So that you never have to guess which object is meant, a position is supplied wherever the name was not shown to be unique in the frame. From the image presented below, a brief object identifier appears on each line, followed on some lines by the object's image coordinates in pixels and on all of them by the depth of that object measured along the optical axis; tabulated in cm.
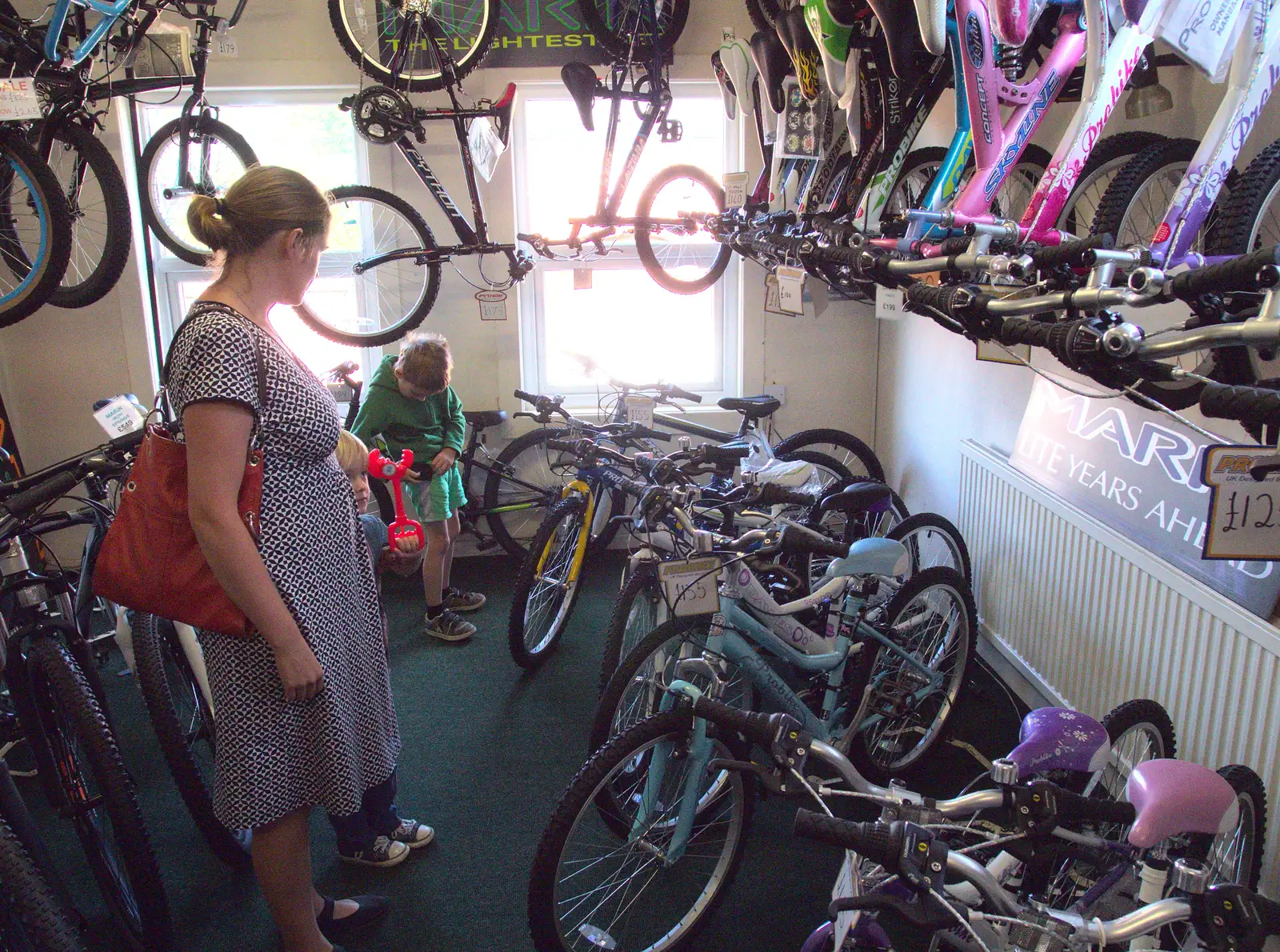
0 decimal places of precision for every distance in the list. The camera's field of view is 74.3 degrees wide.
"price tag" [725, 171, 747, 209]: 320
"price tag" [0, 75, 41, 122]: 256
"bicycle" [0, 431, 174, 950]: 163
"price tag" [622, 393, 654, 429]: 346
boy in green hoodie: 296
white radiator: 166
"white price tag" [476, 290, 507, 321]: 384
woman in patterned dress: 122
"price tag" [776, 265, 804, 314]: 255
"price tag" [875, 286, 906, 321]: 231
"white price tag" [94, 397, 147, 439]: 242
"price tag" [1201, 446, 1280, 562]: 116
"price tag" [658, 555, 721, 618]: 178
